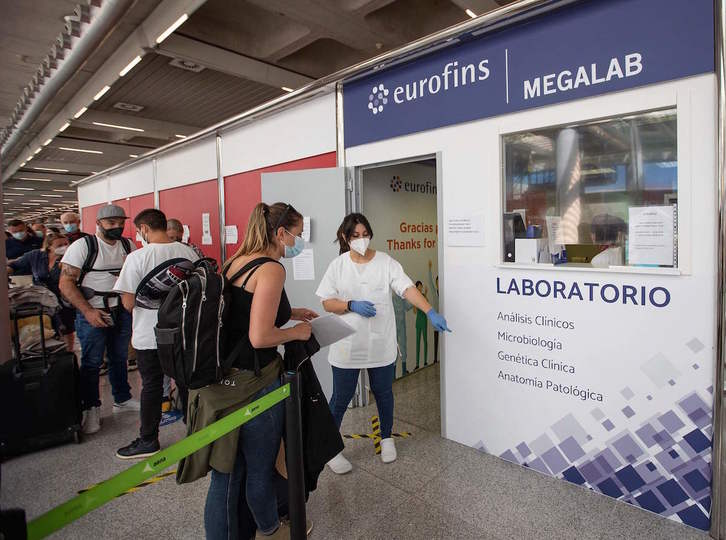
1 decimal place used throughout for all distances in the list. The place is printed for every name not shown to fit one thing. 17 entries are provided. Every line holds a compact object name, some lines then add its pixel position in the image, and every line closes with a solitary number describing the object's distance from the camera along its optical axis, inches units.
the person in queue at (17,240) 230.7
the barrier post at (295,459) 67.3
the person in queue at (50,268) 186.1
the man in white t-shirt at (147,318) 113.3
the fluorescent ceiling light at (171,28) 183.0
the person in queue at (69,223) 175.0
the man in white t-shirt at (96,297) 129.1
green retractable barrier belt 42.1
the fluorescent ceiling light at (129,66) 220.9
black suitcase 117.1
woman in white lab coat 106.8
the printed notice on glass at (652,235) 85.6
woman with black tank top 64.7
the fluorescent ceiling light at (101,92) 257.5
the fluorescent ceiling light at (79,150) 454.8
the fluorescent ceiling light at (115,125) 369.8
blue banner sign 81.4
